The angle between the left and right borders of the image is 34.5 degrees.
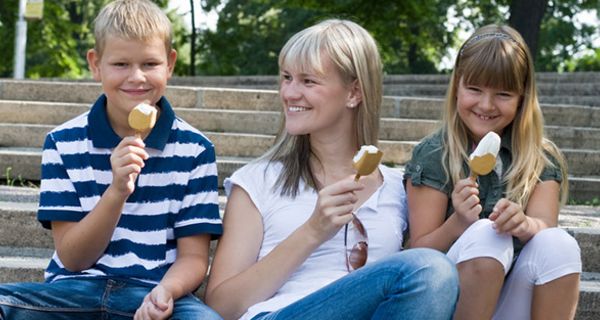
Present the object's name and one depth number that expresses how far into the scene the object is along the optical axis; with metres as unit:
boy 2.92
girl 2.90
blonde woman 2.92
